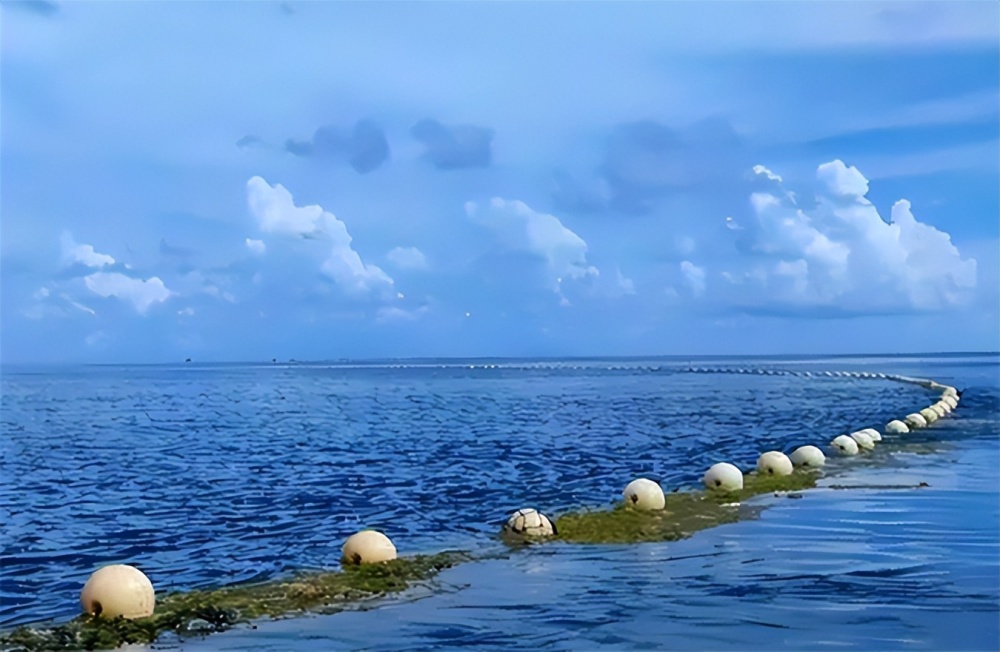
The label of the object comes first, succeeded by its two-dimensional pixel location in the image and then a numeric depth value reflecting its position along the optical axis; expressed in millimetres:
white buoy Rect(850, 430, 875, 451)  35031
